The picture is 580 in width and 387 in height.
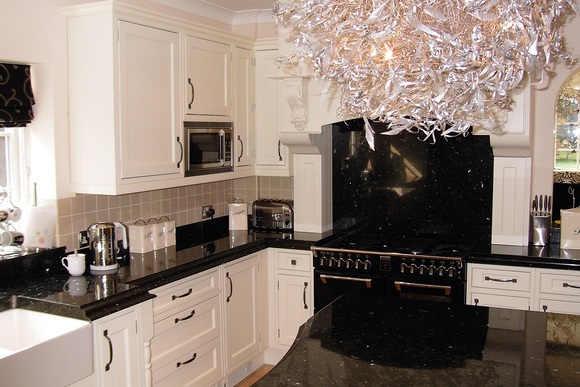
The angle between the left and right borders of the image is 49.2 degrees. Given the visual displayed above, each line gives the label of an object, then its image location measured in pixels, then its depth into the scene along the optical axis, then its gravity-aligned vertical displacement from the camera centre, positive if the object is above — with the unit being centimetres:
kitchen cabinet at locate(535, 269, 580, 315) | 390 -90
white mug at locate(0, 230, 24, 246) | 346 -50
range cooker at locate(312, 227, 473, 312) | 413 -83
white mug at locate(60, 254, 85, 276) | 345 -64
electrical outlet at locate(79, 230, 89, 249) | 376 -54
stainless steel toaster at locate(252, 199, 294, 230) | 498 -54
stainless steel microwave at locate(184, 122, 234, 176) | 419 +0
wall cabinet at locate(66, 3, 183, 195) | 355 +28
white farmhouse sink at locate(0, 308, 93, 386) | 252 -87
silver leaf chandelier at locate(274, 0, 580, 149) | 185 +31
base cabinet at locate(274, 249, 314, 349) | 459 -107
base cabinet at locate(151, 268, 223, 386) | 356 -111
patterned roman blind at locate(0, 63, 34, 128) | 342 +29
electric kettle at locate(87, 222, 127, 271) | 352 -55
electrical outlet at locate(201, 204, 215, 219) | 492 -50
